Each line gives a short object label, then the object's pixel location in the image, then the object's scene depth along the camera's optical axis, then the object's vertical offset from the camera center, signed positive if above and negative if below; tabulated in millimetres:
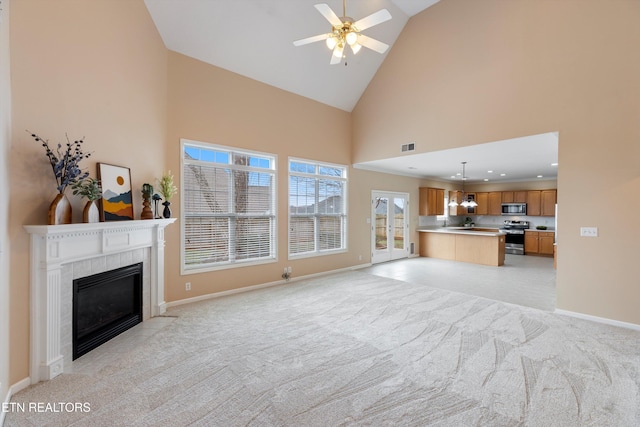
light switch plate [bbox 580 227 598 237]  3672 -244
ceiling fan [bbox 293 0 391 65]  2850 +1965
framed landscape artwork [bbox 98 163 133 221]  3109 +246
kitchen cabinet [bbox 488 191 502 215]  10266 +401
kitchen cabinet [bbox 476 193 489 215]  10555 +391
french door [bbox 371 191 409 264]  7598 -358
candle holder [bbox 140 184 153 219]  3576 +168
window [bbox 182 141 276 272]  4453 +121
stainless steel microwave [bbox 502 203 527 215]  9664 +169
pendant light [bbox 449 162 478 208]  6895 +1191
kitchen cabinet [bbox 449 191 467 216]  10484 +242
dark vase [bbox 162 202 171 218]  3882 +42
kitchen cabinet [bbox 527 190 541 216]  9420 +378
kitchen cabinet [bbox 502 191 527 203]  9703 +595
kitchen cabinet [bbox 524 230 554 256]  8852 -942
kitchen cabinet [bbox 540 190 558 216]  9088 +368
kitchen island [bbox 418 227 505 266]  7473 -917
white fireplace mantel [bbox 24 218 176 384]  2369 -535
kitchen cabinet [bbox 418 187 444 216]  9086 +408
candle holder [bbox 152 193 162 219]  3840 +83
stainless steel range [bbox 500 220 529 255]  9422 -806
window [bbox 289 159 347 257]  5797 +123
